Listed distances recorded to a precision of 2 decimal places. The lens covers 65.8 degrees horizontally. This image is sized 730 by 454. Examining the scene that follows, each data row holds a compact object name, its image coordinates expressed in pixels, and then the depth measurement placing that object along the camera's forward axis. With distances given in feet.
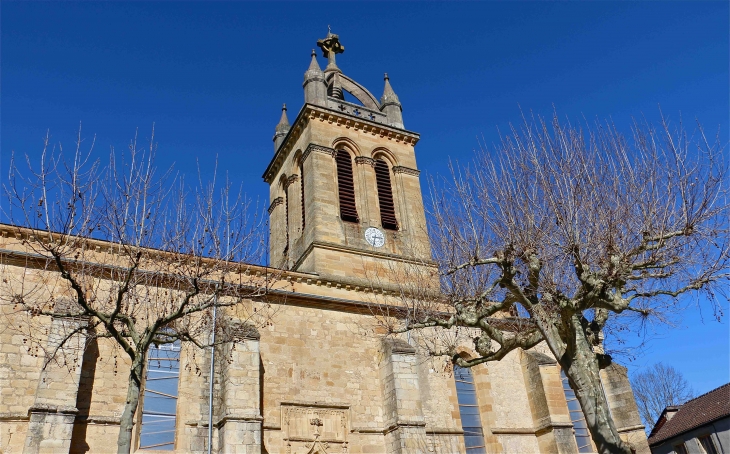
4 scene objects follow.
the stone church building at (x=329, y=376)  38.81
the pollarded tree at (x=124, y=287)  28.71
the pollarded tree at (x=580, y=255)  32.89
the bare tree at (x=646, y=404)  126.22
